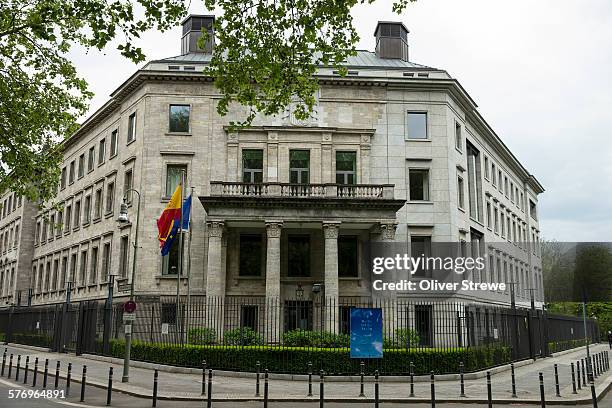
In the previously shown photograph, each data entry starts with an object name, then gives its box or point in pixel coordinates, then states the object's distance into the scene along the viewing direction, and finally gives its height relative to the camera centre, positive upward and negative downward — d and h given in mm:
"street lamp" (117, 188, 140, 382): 19234 -1603
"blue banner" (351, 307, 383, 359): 19453 -788
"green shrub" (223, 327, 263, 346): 22969 -1136
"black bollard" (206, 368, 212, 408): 13248 -2004
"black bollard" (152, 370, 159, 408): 13602 -2060
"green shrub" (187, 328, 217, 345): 23328 -1109
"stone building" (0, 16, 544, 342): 30250 +8128
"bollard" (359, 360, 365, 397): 16531 -2358
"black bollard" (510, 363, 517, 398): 16611 -2312
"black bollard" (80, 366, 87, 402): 14112 -2125
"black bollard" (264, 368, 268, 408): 13438 -1981
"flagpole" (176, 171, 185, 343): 26719 +4105
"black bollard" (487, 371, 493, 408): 13195 -2003
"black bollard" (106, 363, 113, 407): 14134 -2140
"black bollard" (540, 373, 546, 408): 13383 -1969
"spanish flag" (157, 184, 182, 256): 26273 +4172
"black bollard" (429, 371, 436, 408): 13091 -1937
